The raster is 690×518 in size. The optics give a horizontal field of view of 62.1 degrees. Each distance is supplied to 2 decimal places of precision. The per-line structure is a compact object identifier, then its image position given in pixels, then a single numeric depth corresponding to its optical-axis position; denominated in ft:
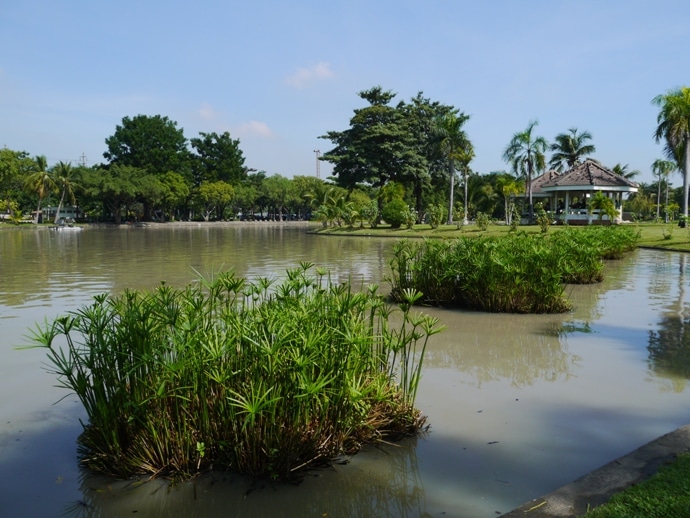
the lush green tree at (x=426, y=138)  166.09
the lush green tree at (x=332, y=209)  156.35
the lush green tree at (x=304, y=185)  275.59
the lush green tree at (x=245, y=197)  258.51
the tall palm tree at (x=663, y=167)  207.72
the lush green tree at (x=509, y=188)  148.97
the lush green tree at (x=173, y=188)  221.46
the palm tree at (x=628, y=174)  206.10
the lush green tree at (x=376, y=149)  158.20
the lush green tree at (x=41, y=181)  196.85
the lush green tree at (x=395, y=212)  134.92
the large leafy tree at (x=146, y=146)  234.17
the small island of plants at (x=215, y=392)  12.32
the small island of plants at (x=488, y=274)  30.27
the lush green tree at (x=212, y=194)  239.50
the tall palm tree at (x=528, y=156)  137.39
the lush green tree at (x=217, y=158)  259.60
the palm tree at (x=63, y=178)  203.62
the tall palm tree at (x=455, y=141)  141.79
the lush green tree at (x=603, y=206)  121.77
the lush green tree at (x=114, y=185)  200.64
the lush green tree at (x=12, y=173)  186.70
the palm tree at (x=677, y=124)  97.25
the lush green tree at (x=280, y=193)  273.95
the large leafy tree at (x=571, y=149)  181.78
